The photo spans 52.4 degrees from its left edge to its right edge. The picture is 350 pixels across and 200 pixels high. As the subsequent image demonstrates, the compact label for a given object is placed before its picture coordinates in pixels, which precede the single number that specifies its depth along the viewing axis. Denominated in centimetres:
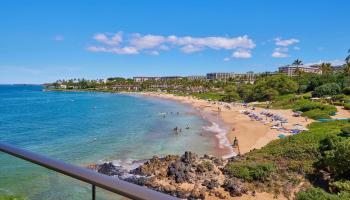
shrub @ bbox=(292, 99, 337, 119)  5144
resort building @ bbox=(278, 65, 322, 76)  19300
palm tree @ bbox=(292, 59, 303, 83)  11604
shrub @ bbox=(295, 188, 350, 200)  1435
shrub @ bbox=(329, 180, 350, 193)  1592
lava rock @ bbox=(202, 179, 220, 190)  1942
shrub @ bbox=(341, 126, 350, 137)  2579
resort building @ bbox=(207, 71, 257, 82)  16888
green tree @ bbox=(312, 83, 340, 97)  7175
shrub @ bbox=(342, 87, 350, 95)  6866
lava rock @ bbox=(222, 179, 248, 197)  1847
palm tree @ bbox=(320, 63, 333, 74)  11107
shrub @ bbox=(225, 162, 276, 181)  2003
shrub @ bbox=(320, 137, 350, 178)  1797
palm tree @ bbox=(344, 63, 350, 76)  8374
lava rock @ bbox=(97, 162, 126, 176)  2358
